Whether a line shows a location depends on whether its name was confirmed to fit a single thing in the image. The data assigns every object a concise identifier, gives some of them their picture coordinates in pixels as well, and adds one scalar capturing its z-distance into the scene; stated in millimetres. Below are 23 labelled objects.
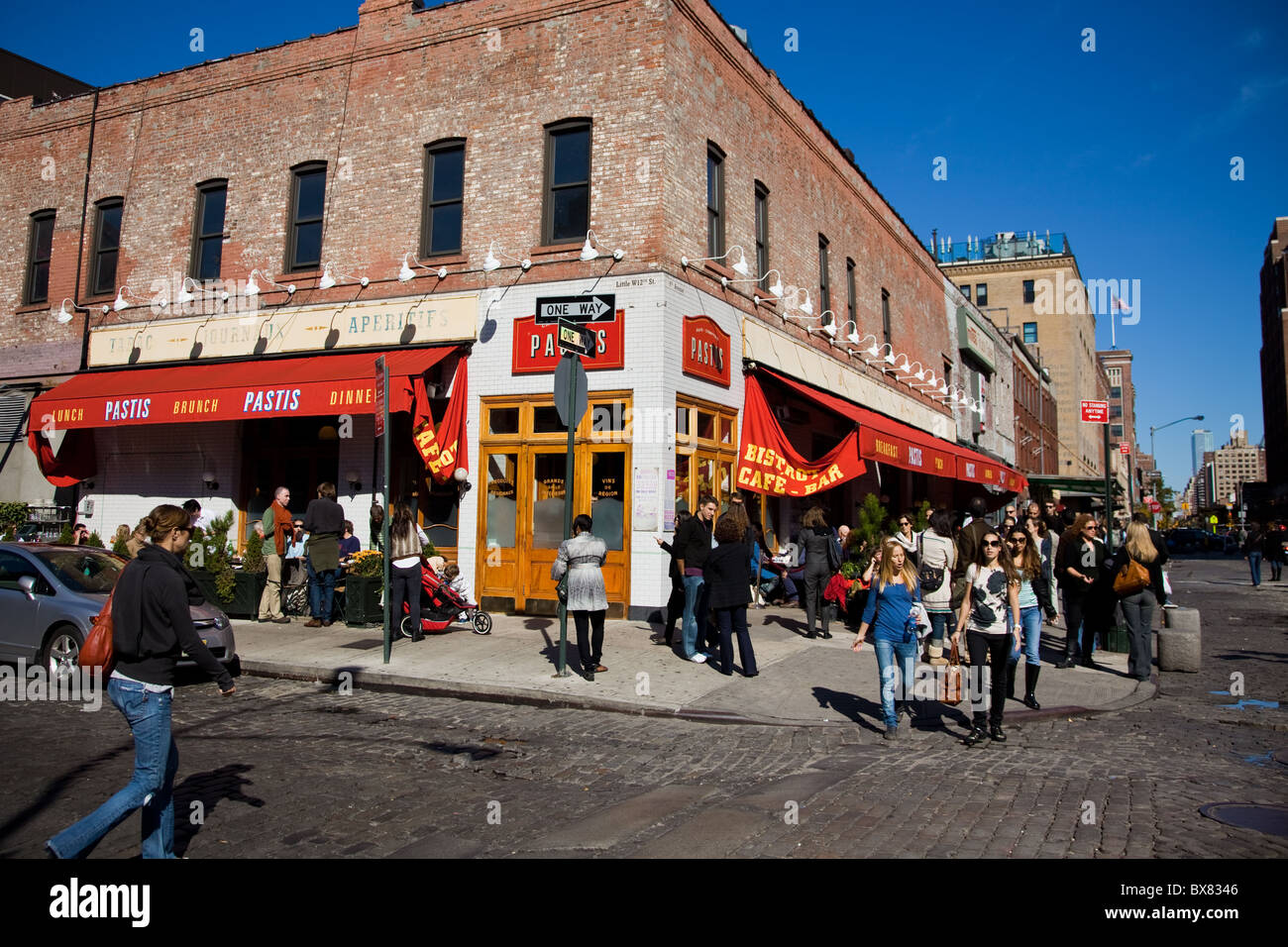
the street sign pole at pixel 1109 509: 17678
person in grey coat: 9375
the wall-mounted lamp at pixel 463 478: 13645
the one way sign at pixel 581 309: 10078
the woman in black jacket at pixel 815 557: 12430
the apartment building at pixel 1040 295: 66125
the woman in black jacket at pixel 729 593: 9672
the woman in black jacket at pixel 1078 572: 10828
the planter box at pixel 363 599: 12539
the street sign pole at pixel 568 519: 9320
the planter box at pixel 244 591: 13312
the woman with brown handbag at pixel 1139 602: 10242
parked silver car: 9109
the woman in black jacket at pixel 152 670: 4238
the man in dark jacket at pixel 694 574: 10531
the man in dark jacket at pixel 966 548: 9734
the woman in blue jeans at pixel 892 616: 7465
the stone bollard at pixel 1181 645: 11109
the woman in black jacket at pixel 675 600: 11156
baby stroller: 12172
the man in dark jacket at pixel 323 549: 12469
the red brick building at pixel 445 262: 13266
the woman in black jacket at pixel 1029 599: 8402
